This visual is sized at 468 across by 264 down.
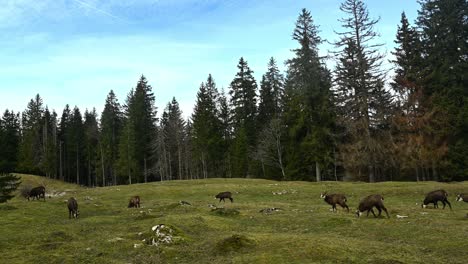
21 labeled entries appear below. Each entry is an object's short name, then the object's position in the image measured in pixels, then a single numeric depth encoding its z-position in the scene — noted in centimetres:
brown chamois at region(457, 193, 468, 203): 2634
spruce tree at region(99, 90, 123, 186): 9556
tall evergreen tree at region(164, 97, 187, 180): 8631
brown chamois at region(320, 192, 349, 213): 2534
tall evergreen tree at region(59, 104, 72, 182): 10550
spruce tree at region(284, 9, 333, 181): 5900
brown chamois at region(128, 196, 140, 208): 3244
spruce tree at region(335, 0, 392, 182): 5075
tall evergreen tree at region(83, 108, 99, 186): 10281
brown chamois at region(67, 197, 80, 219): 2825
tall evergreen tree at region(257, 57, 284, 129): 8325
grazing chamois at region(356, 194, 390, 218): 2147
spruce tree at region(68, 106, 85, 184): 10456
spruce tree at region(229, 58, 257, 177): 8162
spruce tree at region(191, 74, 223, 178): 7950
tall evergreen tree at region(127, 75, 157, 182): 8594
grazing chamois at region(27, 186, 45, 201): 3897
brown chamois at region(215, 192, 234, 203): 3397
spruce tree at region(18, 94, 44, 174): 10300
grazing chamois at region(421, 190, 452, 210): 2491
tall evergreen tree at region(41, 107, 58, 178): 9894
